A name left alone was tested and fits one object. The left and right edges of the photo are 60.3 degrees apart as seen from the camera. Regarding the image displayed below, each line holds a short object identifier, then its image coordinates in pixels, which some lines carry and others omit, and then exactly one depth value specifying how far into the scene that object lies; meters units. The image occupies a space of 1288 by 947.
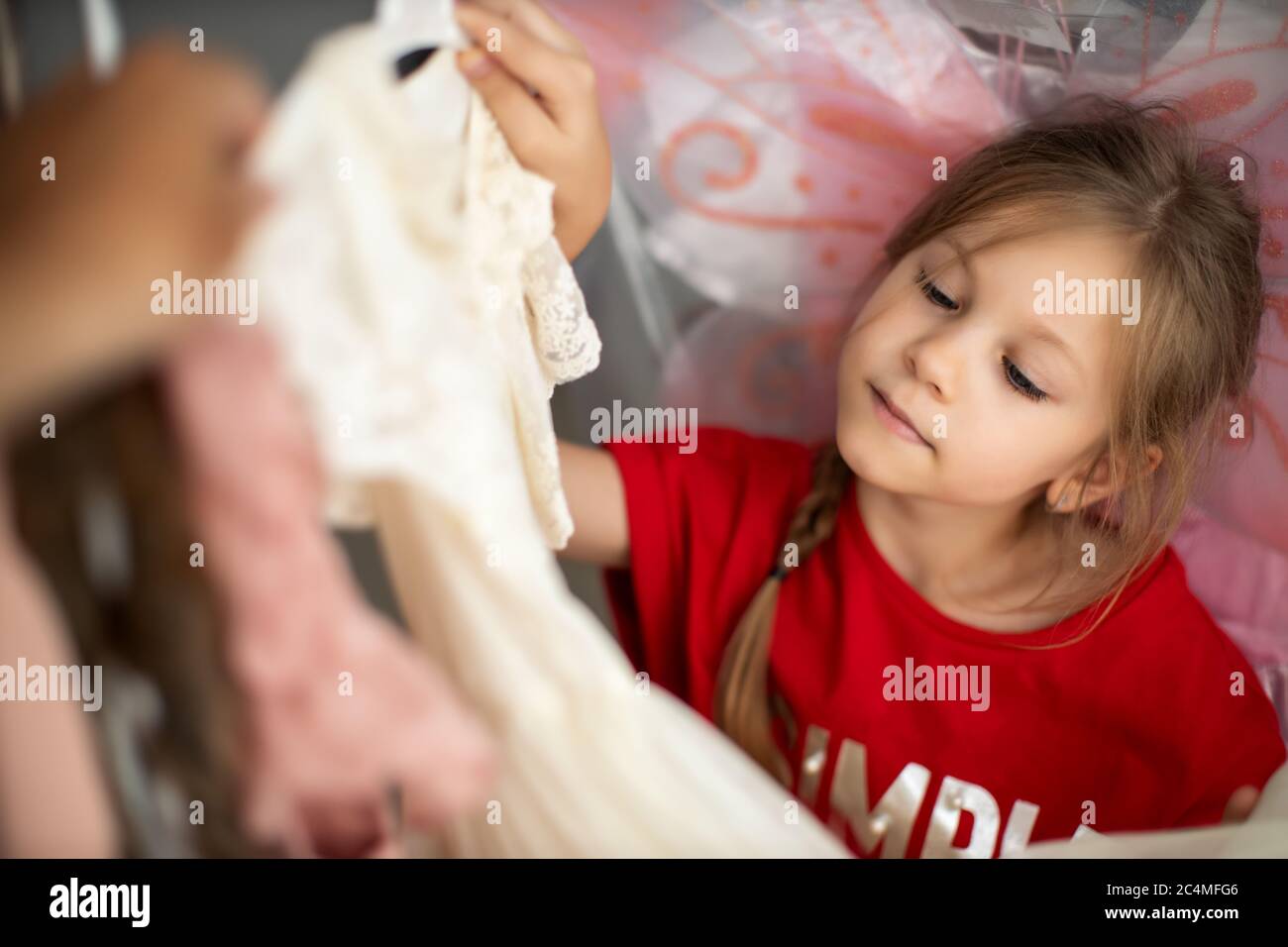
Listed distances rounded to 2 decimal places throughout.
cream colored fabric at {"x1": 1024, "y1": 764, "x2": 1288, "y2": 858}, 0.64
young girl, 0.76
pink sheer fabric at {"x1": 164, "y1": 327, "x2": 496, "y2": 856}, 0.42
